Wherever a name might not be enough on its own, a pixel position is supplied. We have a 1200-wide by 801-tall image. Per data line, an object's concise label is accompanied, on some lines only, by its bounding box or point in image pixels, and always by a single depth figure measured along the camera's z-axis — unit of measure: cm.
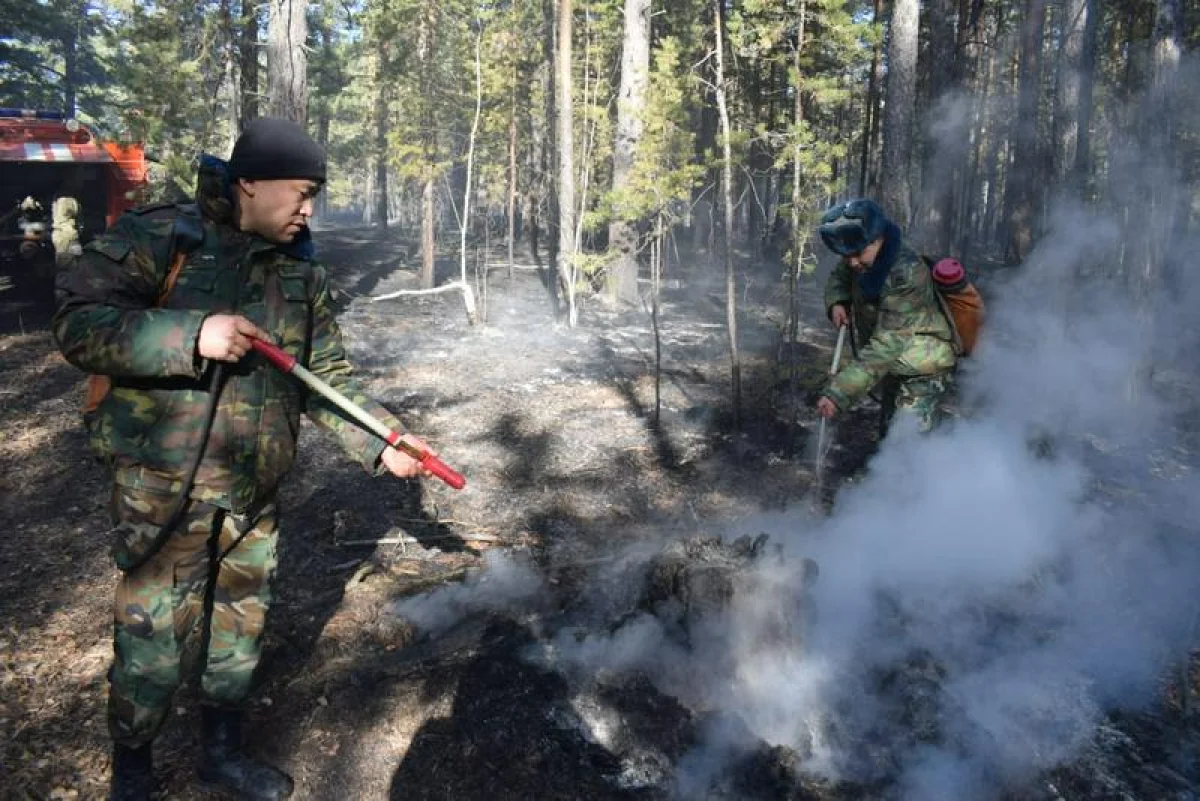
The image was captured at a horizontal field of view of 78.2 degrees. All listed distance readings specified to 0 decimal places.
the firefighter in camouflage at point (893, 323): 464
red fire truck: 1056
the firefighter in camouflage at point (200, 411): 237
